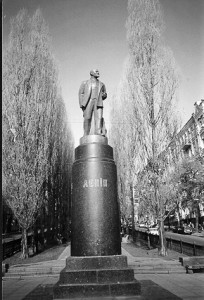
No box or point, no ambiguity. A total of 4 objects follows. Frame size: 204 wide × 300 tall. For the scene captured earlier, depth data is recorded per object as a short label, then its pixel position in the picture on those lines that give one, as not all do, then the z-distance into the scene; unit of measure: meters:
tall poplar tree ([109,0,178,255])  15.60
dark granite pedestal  6.07
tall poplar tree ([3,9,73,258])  15.64
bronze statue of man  8.49
